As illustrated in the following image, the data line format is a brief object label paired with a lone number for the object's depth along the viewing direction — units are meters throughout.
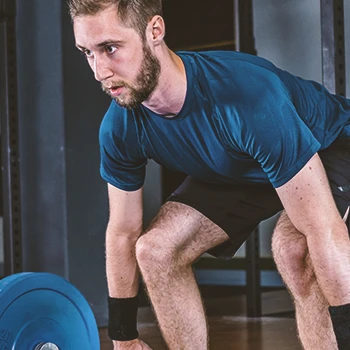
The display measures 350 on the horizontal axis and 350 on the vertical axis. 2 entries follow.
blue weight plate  3.52
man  3.33
